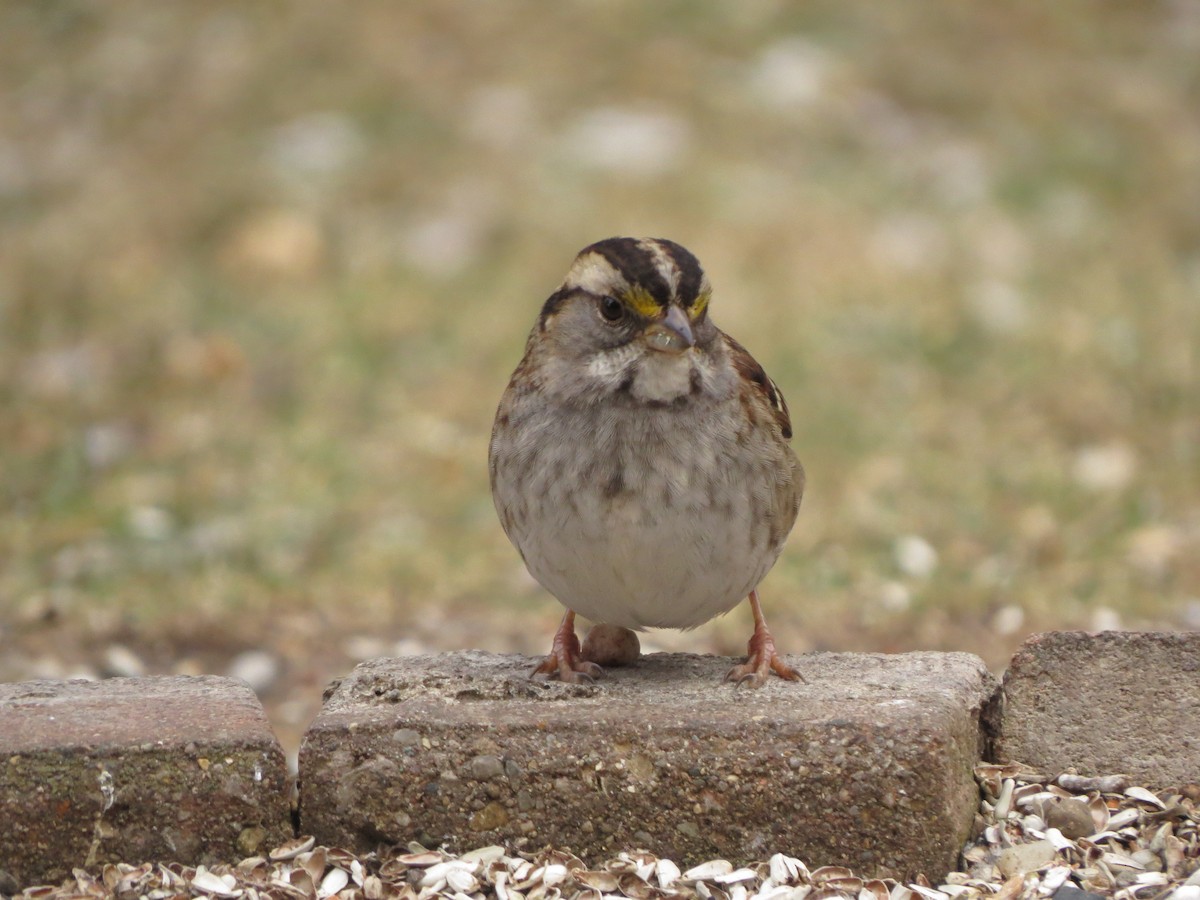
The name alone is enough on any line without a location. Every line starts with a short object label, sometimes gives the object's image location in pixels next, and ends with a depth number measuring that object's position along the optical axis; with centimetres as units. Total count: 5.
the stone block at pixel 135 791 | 603
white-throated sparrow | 663
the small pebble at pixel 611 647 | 756
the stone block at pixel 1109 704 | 663
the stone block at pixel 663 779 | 606
